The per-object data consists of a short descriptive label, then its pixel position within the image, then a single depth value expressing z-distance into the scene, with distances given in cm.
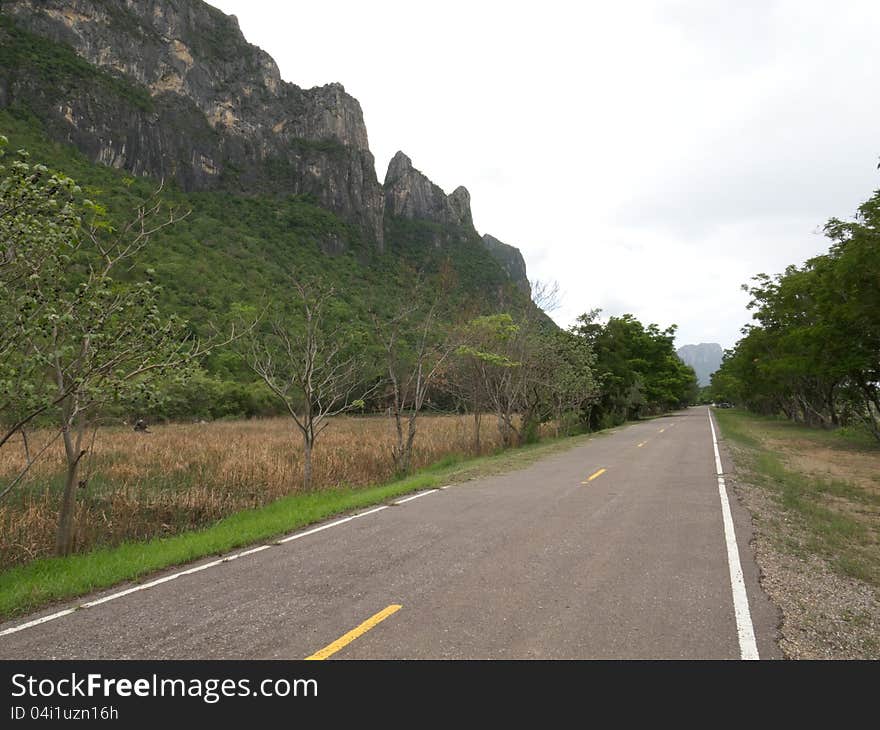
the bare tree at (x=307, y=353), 1230
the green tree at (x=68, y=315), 487
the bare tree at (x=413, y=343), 1577
